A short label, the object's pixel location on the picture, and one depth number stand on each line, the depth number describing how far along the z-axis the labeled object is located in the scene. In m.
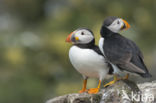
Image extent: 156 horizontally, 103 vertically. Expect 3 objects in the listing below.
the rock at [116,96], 12.55
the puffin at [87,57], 13.58
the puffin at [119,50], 12.86
